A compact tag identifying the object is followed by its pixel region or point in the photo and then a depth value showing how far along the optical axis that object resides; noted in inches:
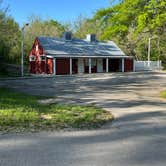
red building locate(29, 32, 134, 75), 1786.7
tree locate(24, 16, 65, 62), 2444.6
